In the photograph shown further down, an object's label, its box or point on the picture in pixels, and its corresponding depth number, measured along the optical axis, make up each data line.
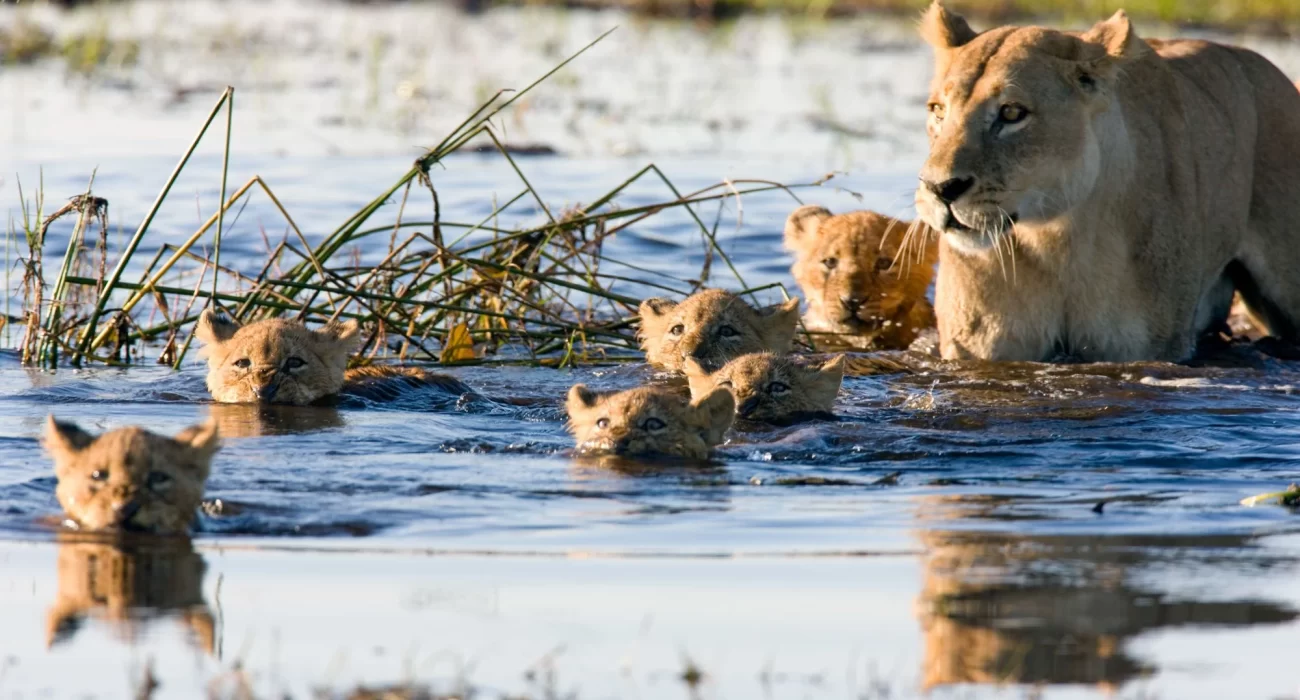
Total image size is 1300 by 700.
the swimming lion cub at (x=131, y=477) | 11.84
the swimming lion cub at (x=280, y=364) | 16.89
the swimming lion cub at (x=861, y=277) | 21.03
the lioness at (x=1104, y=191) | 16.36
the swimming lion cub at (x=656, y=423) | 14.61
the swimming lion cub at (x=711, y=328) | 17.87
